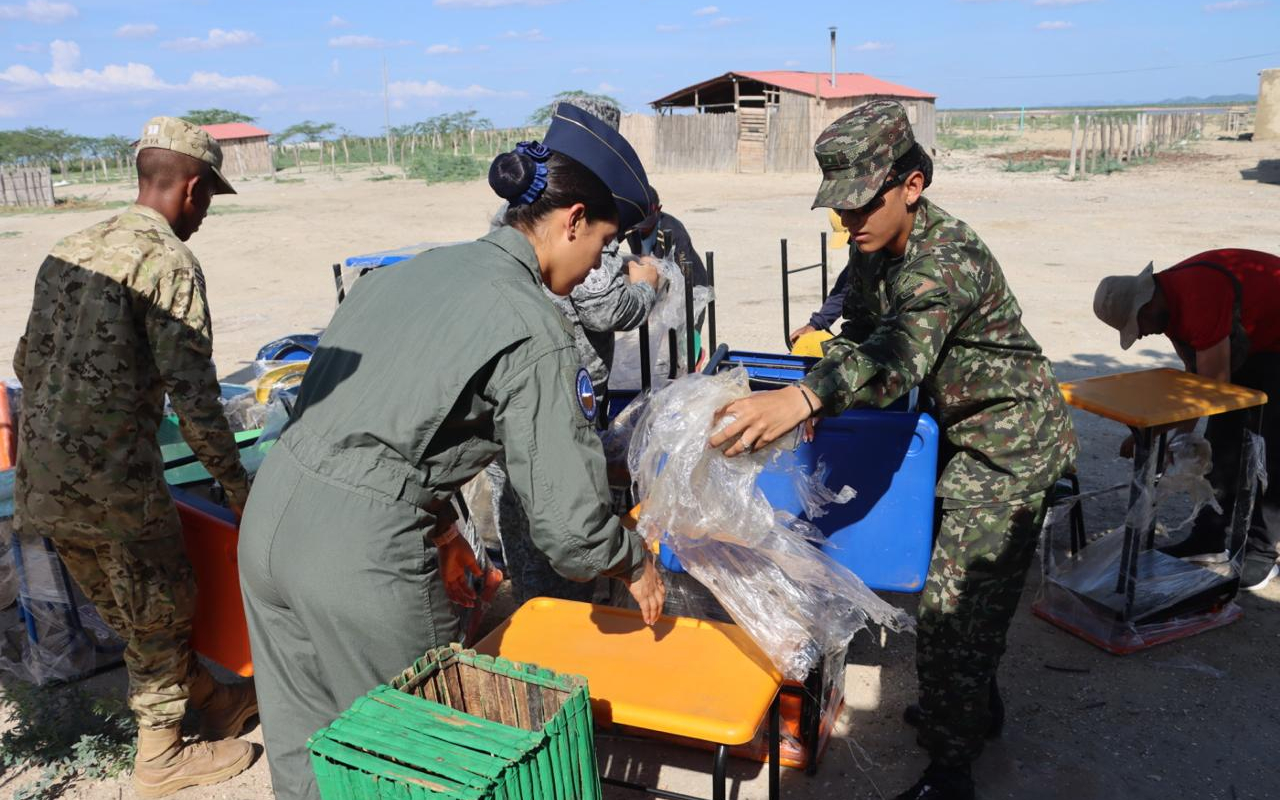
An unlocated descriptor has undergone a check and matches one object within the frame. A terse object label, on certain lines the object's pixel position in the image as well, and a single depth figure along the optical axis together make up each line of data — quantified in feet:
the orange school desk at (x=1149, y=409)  10.56
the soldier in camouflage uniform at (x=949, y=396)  7.11
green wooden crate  5.24
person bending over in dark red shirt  11.60
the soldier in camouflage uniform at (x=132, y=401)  8.57
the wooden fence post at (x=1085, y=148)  75.05
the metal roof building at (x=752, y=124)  87.76
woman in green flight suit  5.80
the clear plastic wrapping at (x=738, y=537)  7.53
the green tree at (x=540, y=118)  136.15
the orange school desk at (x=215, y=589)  10.19
